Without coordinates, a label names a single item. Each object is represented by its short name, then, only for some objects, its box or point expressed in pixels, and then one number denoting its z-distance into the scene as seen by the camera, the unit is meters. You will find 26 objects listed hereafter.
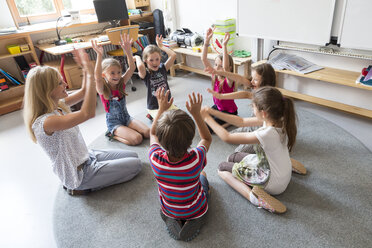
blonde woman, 1.40
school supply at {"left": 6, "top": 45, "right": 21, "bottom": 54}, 3.36
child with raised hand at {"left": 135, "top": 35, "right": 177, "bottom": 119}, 2.37
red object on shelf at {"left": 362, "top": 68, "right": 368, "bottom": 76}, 2.33
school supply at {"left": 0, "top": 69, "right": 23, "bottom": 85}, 3.47
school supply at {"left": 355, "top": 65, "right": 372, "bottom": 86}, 2.23
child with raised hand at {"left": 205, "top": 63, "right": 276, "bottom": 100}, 1.89
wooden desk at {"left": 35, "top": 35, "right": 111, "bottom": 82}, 3.25
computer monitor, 3.86
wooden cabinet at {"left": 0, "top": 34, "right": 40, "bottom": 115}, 3.34
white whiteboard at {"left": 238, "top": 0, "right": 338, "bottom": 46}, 2.39
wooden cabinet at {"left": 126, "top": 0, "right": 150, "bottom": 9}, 4.29
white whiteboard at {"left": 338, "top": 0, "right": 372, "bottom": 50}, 2.13
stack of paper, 2.69
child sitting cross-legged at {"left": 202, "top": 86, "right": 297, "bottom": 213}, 1.35
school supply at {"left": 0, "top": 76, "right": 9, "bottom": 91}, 3.40
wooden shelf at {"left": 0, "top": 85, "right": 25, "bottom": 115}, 3.34
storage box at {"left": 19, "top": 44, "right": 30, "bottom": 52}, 3.44
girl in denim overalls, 2.20
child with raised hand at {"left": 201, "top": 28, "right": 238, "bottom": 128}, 2.17
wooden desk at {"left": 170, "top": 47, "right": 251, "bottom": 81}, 3.15
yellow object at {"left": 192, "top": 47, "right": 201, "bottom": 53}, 3.65
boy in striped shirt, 1.09
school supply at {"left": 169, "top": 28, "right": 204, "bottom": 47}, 3.74
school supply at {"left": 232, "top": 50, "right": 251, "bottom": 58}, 3.26
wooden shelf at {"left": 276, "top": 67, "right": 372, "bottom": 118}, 2.35
